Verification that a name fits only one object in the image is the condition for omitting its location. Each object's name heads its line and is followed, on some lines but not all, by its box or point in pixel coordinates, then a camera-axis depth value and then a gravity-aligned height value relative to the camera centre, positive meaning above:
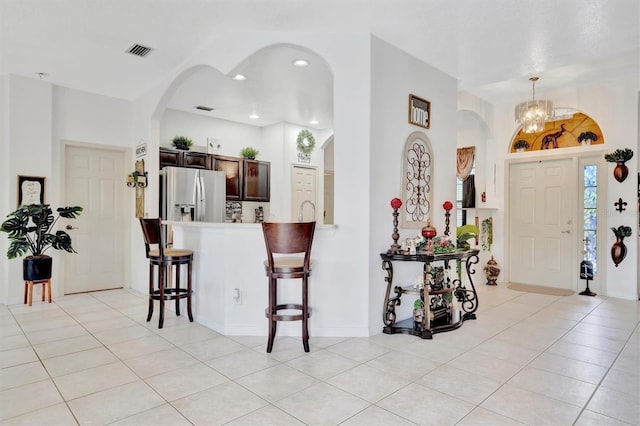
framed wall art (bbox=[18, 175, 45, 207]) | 4.79 +0.30
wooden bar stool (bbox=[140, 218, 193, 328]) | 3.66 -0.45
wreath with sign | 7.36 +1.40
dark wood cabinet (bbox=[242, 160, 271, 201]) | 6.85 +0.62
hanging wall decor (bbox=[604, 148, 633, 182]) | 4.99 +0.73
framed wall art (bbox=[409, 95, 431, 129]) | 3.96 +1.09
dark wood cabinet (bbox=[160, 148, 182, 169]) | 5.71 +0.85
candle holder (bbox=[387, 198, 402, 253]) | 3.46 -0.17
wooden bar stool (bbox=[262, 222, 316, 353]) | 2.98 -0.39
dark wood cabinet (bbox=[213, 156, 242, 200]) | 6.47 +0.73
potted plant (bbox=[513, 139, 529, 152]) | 6.01 +1.10
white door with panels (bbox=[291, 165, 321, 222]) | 7.27 +0.47
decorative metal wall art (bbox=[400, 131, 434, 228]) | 3.90 +0.35
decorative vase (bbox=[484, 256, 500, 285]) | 5.93 -0.88
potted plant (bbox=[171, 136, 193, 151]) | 6.04 +1.12
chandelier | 4.94 +1.32
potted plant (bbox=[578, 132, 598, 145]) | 5.35 +1.09
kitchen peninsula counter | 3.47 -0.62
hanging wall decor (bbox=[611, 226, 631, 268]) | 4.99 -0.38
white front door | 5.60 -0.11
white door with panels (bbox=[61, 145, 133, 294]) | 5.29 -0.07
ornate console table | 3.42 -0.81
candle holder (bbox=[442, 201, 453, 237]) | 4.16 +0.04
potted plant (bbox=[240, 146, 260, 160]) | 6.95 +1.10
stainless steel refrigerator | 5.55 +0.30
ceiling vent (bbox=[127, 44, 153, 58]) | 4.03 +1.73
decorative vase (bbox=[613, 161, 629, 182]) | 5.03 +0.58
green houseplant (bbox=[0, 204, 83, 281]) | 4.44 -0.27
